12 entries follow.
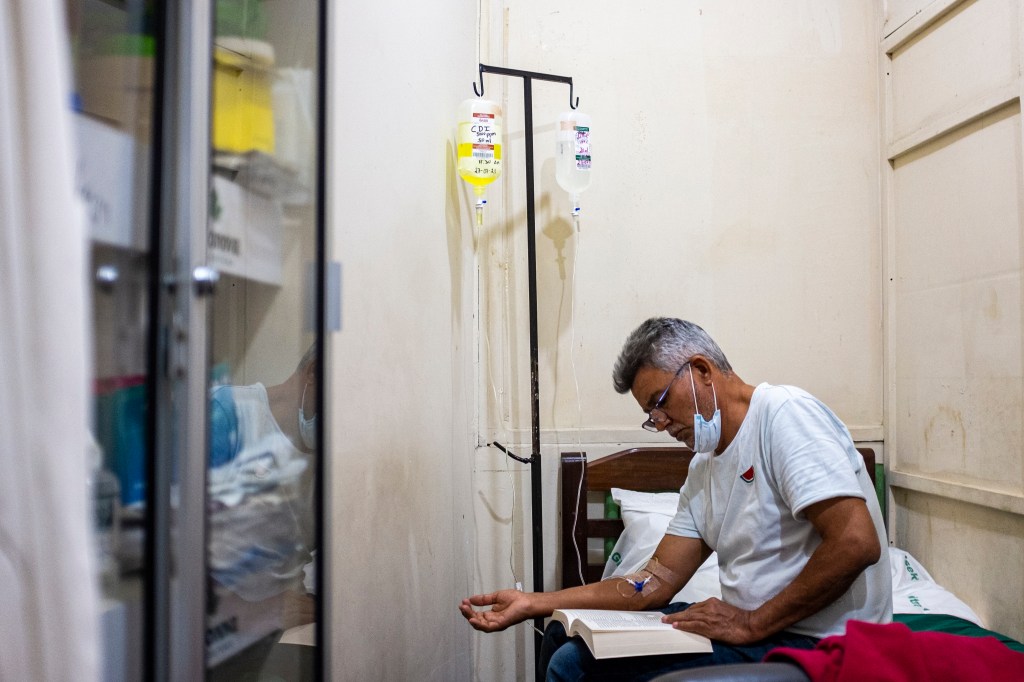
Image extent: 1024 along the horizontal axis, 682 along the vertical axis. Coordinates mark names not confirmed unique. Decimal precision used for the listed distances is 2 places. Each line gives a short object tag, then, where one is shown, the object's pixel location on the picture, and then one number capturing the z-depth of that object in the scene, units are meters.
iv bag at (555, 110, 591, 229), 2.23
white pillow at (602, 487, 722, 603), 1.93
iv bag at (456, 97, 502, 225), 2.07
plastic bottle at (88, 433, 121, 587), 0.59
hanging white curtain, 0.48
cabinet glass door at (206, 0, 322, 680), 0.74
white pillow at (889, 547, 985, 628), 1.93
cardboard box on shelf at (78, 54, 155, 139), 0.61
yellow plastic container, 0.73
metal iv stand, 2.08
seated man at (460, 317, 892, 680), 1.33
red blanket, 1.01
